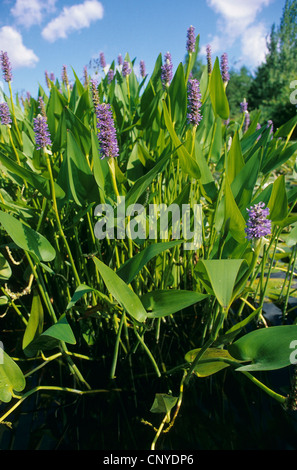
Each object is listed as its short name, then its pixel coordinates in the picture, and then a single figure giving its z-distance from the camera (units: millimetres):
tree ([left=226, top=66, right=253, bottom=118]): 20248
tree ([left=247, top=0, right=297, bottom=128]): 15909
